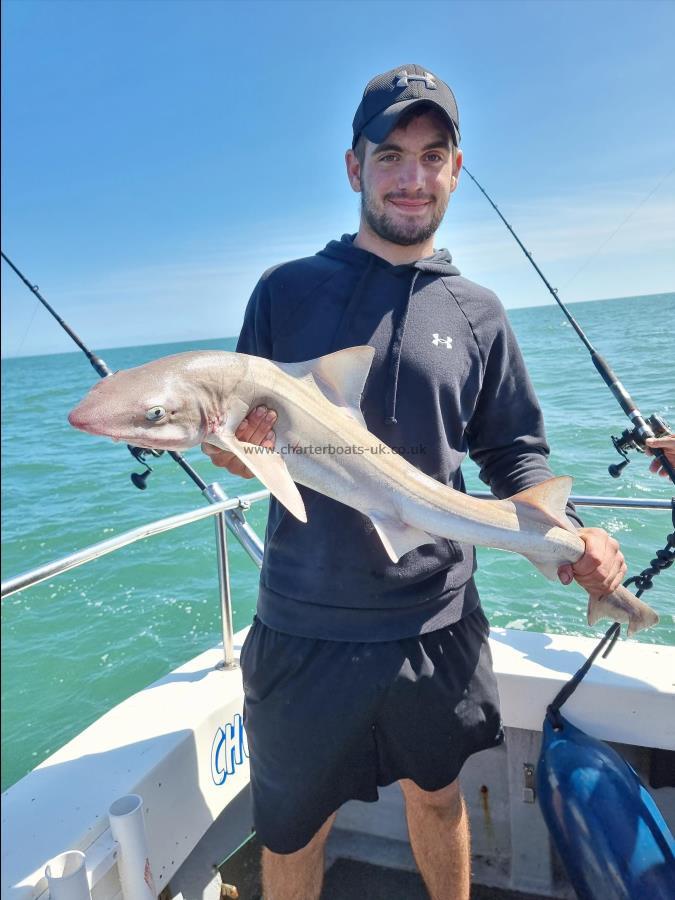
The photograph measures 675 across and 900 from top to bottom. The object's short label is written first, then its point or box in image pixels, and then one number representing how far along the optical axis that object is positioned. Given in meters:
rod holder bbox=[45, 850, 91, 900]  1.70
